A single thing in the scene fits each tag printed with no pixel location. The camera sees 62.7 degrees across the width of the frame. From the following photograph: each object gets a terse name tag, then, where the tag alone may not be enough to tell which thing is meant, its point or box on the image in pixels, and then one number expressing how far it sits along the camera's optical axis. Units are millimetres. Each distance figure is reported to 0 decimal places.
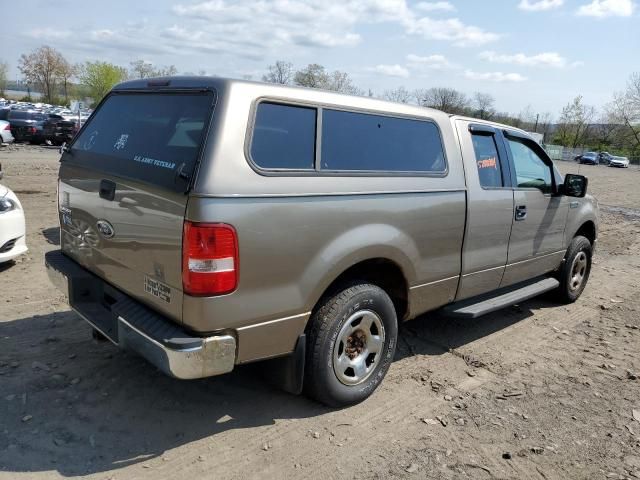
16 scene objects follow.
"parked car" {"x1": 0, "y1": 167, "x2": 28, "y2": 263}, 5242
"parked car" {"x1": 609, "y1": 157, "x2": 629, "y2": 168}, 58250
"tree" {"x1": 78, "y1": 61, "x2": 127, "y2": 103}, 81562
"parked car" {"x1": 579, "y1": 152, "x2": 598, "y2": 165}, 58938
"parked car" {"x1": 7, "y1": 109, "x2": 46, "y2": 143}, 23844
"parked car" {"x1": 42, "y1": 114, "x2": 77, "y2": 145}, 23859
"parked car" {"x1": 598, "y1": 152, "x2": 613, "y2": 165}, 62094
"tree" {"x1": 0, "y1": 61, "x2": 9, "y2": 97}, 86125
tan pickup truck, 2646
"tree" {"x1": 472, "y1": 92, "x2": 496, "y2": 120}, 73612
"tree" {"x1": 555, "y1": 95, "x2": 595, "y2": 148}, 83625
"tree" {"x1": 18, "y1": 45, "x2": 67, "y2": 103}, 84438
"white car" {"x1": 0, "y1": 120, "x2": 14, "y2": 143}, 20973
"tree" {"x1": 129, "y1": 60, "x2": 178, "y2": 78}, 74706
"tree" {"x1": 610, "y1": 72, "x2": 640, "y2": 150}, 76875
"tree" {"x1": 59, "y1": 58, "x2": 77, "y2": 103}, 85125
